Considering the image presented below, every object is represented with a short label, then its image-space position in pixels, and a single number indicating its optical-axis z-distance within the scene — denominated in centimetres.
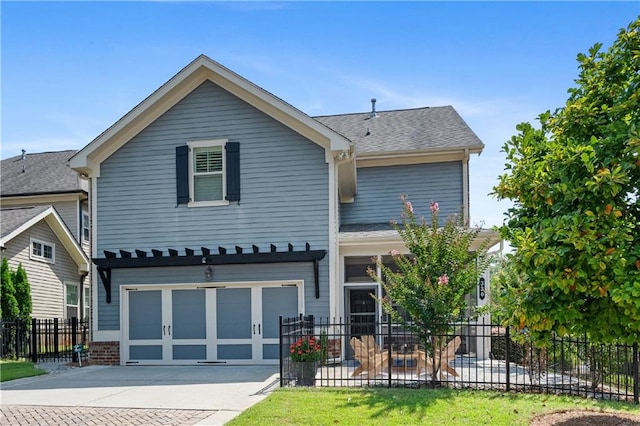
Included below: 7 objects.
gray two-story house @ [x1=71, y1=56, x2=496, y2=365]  1503
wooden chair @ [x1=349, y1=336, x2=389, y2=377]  1139
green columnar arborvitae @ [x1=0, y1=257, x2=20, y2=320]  1948
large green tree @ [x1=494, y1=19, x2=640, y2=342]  591
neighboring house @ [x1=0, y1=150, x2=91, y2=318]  2145
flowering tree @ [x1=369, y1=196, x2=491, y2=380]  1077
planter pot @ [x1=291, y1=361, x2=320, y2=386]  1116
